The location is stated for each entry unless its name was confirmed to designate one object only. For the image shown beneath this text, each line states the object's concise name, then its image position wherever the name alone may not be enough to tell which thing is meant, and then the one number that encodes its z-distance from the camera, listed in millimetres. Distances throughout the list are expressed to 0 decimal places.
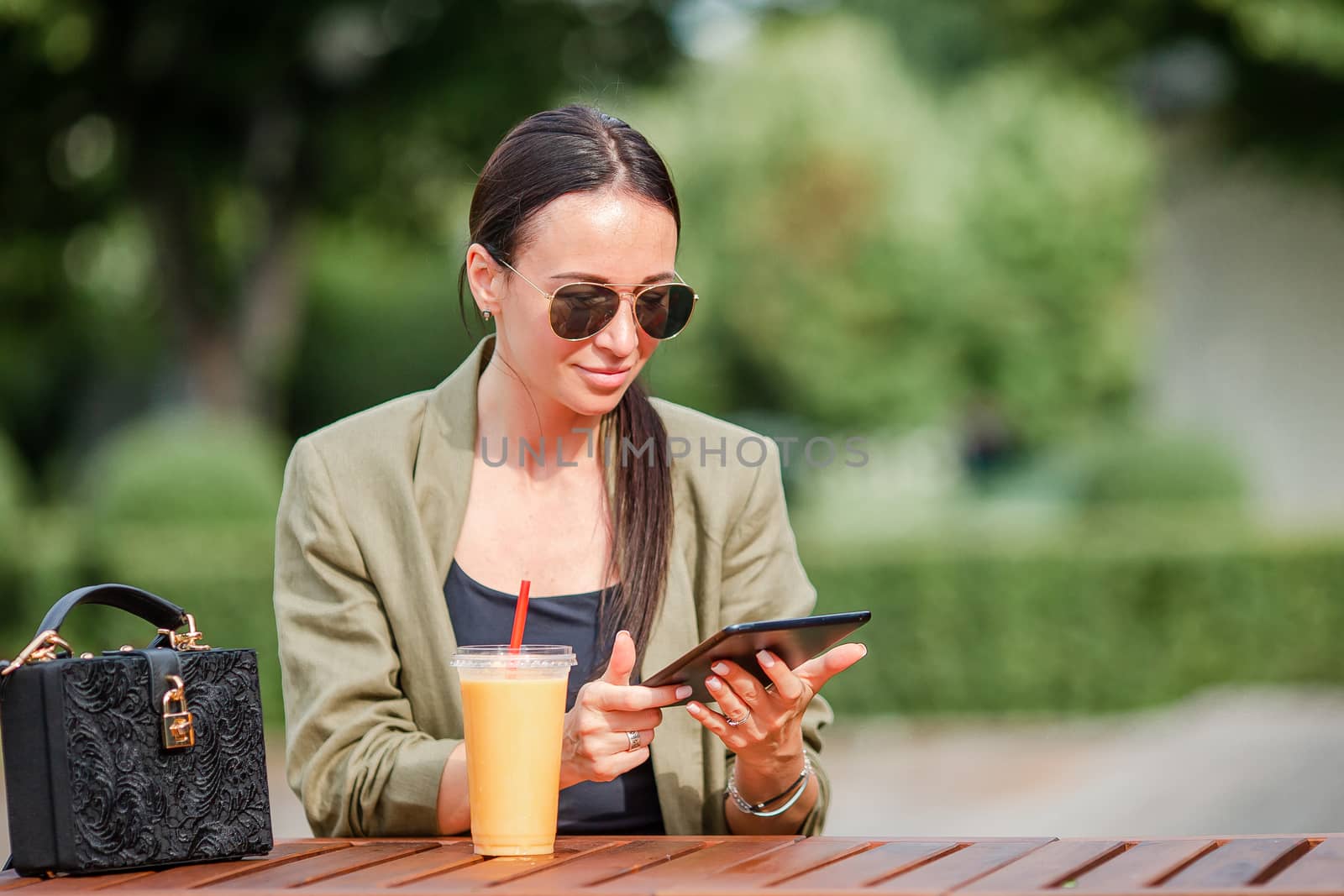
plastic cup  3867
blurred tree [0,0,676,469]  24812
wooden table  3541
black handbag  3748
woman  4516
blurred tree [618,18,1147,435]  59312
